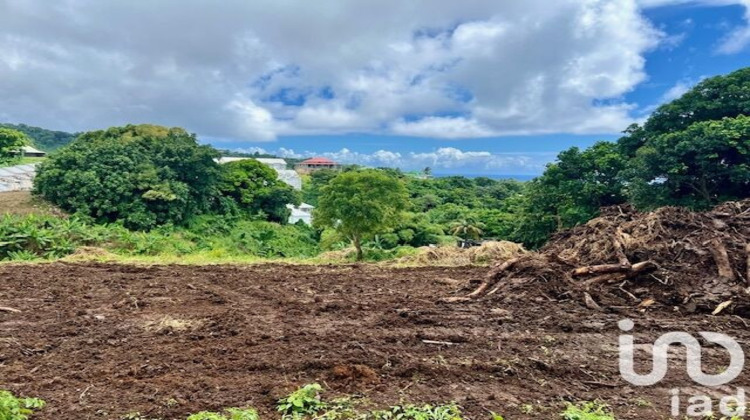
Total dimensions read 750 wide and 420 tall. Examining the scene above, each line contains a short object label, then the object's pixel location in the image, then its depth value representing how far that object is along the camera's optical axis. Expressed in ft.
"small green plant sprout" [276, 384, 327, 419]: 10.84
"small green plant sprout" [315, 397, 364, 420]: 10.67
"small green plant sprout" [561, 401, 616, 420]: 10.49
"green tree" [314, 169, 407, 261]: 51.65
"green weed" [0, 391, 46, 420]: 9.06
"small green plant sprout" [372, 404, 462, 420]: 10.61
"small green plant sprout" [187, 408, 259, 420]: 9.99
